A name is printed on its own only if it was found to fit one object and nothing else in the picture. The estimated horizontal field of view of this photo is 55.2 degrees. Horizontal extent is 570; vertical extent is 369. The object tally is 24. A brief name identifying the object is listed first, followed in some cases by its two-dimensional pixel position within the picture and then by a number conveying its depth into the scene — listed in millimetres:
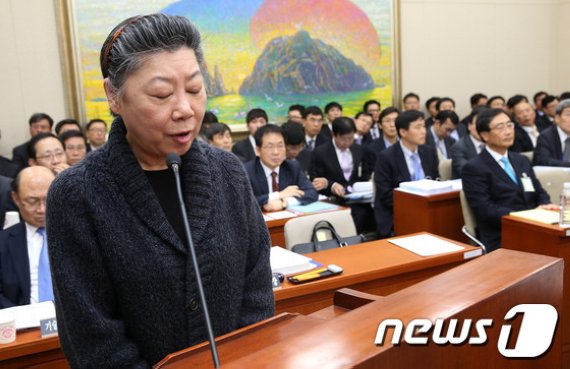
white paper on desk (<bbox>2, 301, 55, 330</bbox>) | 1896
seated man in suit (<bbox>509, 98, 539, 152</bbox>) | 6617
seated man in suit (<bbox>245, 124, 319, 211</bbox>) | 3984
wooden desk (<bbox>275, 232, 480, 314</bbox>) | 2219
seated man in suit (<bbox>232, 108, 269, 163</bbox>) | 5584
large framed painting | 6008
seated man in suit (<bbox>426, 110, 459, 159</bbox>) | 6348
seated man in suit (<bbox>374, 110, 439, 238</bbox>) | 4309
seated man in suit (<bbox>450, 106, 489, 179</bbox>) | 4914
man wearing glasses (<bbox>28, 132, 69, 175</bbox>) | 3975
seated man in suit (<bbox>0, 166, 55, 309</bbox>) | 2322
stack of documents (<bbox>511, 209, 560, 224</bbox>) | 3015
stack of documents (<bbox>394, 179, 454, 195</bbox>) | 3893
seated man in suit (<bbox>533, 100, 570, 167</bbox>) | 5004
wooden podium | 637
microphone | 706
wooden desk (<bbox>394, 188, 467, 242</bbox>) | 3855
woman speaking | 919
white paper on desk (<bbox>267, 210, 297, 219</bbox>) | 3617
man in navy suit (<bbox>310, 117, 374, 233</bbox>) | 5270
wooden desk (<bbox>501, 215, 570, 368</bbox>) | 2754
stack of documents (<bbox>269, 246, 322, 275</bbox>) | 2314
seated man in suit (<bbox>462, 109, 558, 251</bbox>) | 3508
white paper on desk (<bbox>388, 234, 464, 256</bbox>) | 2568
